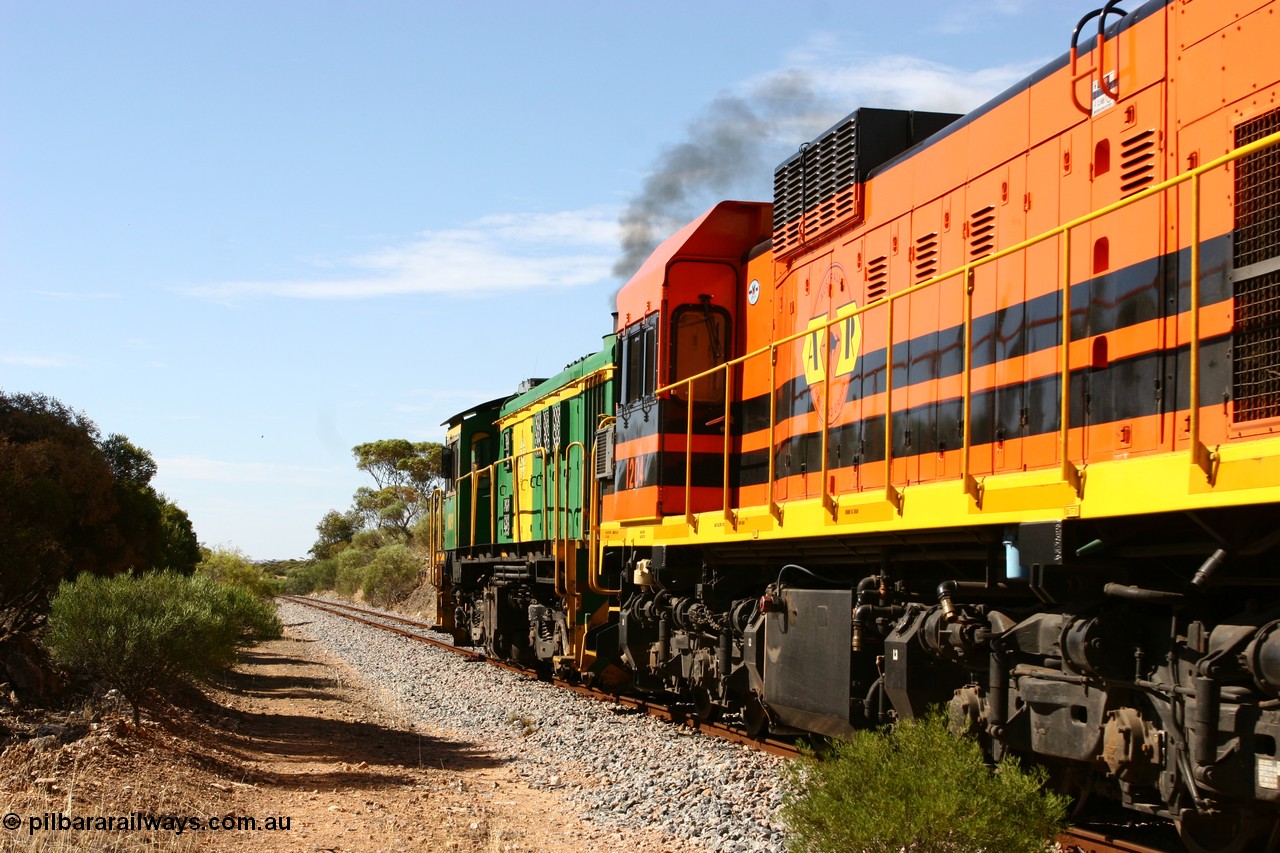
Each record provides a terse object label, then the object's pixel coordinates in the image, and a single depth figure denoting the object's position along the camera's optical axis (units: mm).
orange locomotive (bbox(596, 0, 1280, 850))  5254
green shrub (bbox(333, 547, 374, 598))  58644
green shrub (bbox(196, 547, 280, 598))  41688
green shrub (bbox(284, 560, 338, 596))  73688
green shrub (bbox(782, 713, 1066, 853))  5195
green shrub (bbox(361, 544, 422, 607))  50375
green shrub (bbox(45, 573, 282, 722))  11273
